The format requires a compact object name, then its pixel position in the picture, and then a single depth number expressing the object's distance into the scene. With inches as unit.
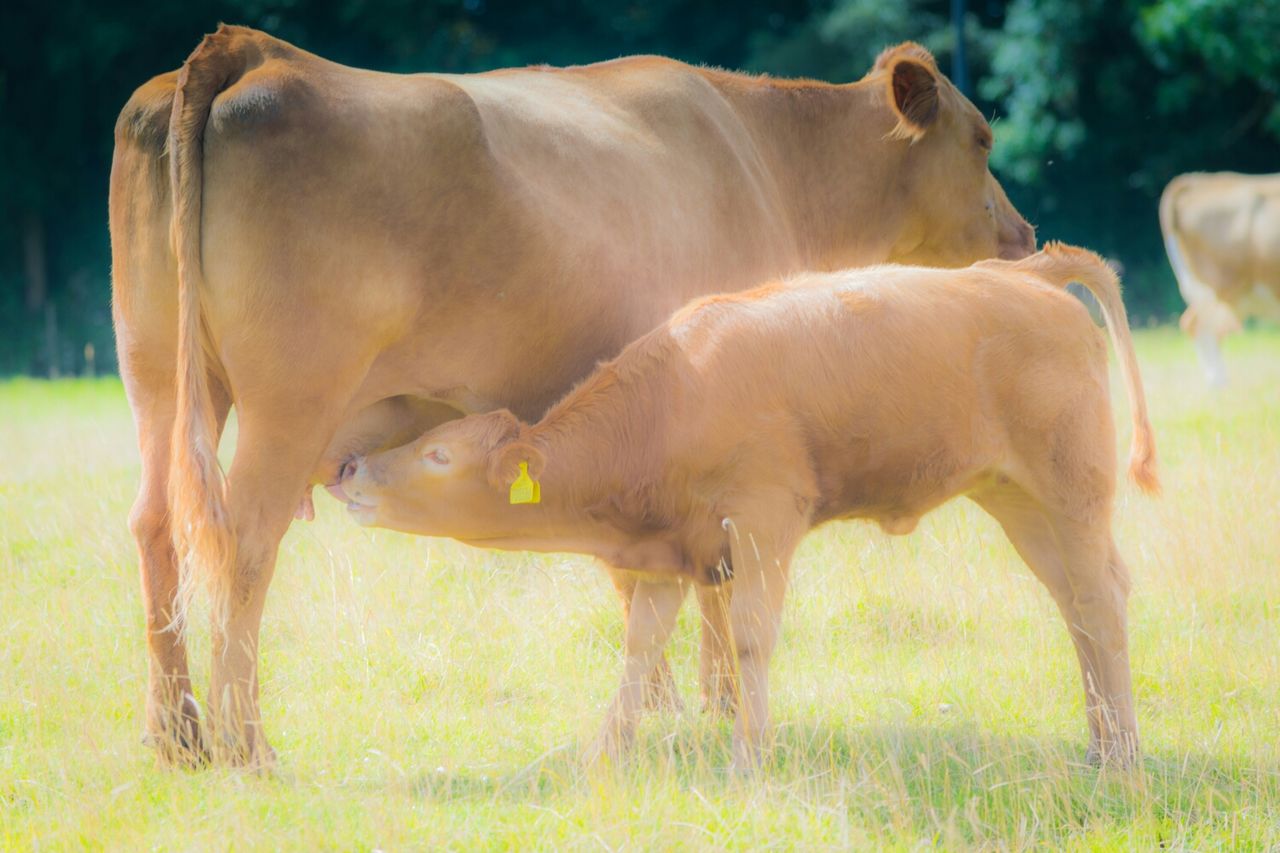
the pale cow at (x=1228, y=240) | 1208.2
